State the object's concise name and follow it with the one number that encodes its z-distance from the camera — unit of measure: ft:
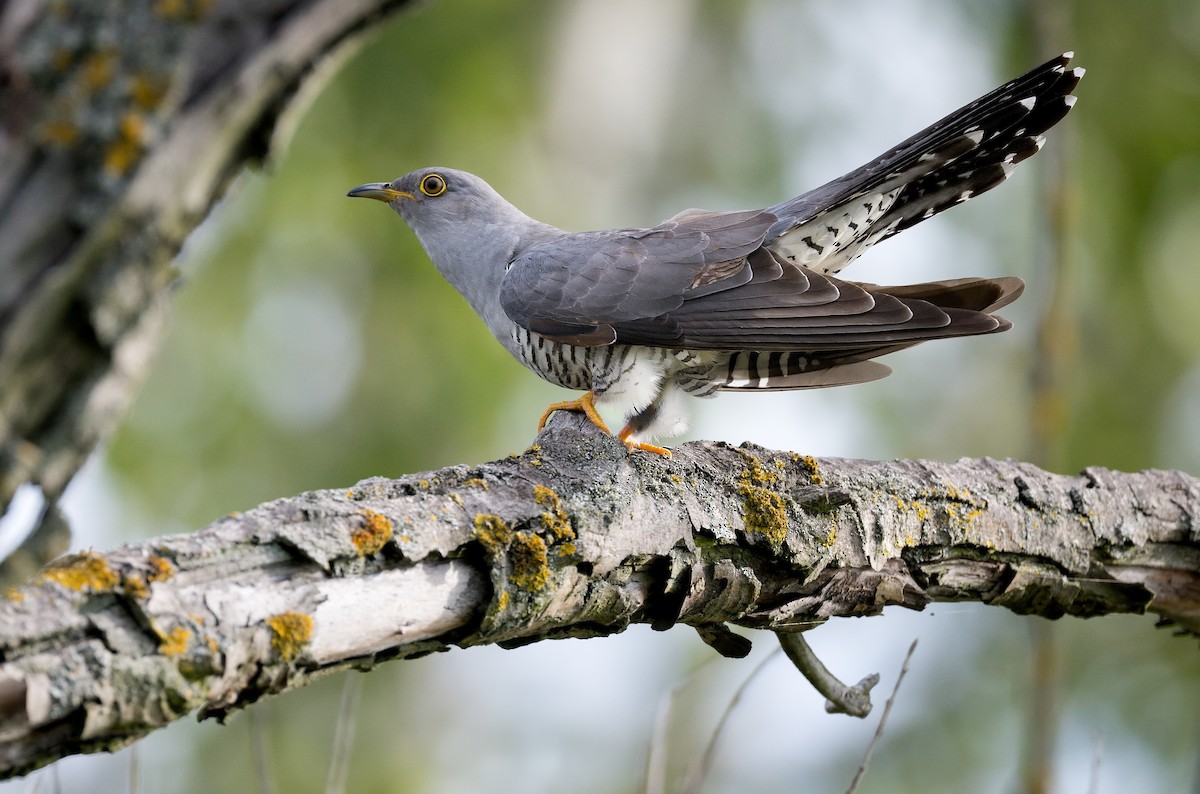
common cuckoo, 33.05
